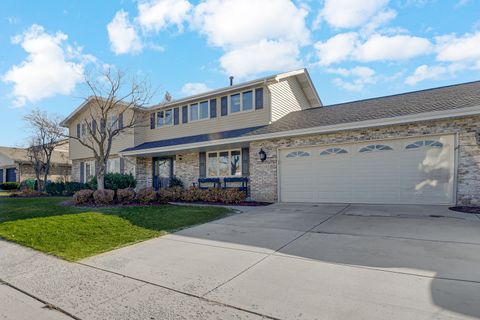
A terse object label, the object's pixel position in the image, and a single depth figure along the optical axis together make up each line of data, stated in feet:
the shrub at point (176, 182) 53.42
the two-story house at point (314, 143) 29.14
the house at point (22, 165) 91.20
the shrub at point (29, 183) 76.45
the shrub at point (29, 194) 56.06
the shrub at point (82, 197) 36.91
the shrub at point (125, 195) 38.32
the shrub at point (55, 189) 64.04
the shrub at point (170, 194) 43.51
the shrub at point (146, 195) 39.06
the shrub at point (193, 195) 42.57
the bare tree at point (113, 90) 39.42
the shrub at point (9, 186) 83.15
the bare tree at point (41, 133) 59.93
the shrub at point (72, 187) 62.64
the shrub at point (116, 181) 50.19
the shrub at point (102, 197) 36.65
